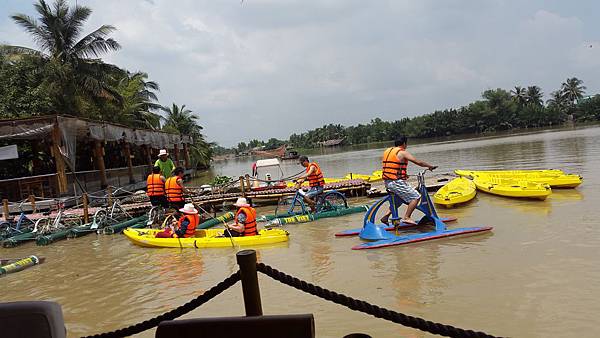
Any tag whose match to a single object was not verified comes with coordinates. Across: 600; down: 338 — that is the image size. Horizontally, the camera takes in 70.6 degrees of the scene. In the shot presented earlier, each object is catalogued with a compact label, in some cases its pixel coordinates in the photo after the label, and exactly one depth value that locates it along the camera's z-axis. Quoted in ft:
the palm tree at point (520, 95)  277.03
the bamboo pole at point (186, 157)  111.30
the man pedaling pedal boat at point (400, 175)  26.58
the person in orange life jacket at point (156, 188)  37.83
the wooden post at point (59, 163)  49.85
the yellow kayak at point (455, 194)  38.60
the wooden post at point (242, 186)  52.25
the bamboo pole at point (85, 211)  43.58
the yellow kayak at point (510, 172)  44.11
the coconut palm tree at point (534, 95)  279.28
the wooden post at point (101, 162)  61.05
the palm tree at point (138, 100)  102.01
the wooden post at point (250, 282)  8.51
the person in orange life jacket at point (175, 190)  35.53
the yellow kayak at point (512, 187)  36.55
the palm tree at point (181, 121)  154.71
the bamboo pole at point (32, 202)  48.40
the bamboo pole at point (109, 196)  46.75
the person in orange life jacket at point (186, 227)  31.47
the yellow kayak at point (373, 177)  66.16
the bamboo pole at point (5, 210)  45.44
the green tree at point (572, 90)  278.26
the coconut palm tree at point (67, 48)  76.48
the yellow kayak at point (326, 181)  57.98
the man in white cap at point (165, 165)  44.62
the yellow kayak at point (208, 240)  29.32
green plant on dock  68.78
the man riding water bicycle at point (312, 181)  36.83
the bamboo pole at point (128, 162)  72.79
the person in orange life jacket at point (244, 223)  29.55
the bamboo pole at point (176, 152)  99.05
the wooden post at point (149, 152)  85.61
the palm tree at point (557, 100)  277.03
